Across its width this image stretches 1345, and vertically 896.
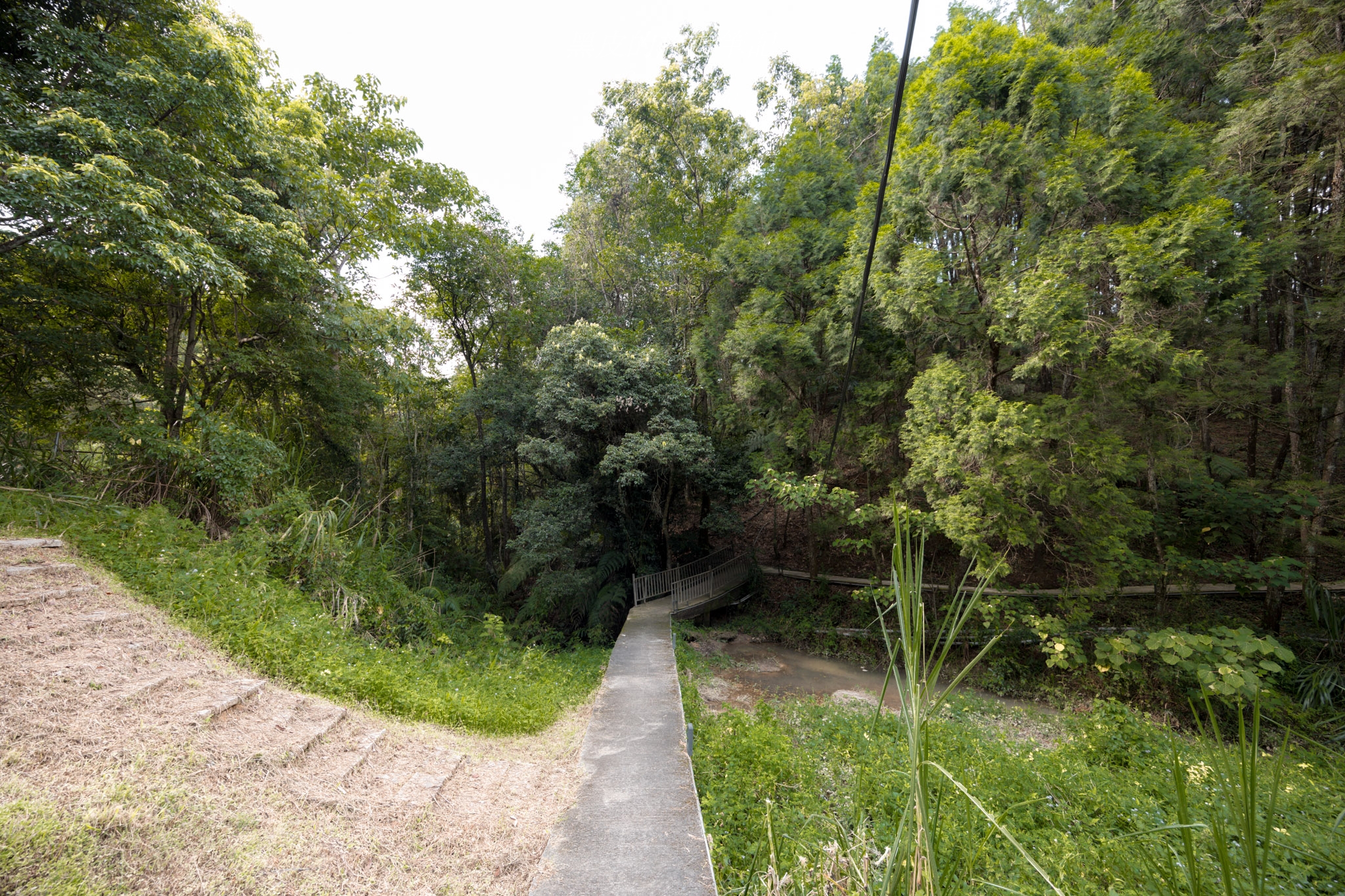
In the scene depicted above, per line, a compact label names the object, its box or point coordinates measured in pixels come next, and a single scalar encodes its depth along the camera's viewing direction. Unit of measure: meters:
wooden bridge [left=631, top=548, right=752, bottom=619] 10.58
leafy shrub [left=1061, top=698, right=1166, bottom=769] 5.01
